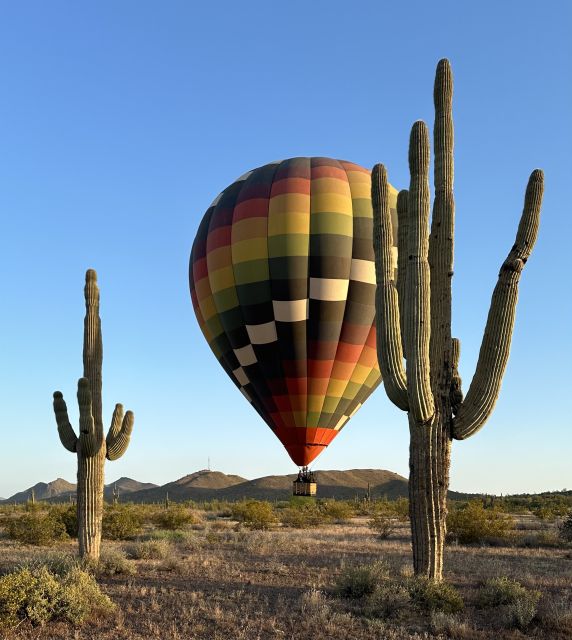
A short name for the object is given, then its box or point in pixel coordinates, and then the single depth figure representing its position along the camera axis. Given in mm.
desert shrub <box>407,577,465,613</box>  10258
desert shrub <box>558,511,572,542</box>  21738
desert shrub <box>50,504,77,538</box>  24344
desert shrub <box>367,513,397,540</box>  23680
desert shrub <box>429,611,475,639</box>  9172
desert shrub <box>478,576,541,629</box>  9742
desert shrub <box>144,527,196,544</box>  20928
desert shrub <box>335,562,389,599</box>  11367
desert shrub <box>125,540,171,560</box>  16922
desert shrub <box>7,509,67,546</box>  21594
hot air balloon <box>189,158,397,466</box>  21016
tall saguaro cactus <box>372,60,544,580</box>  10961
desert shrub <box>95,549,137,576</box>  13651
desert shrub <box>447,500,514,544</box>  22562
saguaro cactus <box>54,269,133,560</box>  14297
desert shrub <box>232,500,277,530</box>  27781
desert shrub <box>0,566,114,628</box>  9484
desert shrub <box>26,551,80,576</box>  12750
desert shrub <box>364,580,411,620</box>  10078
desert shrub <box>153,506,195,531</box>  27984
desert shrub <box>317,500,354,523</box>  35012
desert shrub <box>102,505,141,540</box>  23484
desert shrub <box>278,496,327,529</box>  30366
